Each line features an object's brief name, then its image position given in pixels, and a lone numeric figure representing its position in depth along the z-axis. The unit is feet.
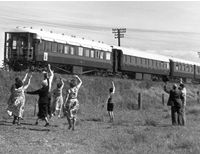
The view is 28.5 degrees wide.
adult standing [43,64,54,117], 40.45
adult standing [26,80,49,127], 40.19
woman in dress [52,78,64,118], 50.80
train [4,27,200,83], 83.10
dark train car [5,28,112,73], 83.09
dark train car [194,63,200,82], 177.54
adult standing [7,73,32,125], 40.65
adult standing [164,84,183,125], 49.29
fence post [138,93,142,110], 80.24
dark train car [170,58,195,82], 154.36
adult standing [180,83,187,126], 50.18
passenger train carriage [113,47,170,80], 120.26
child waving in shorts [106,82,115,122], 53.42
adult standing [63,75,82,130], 39.14
